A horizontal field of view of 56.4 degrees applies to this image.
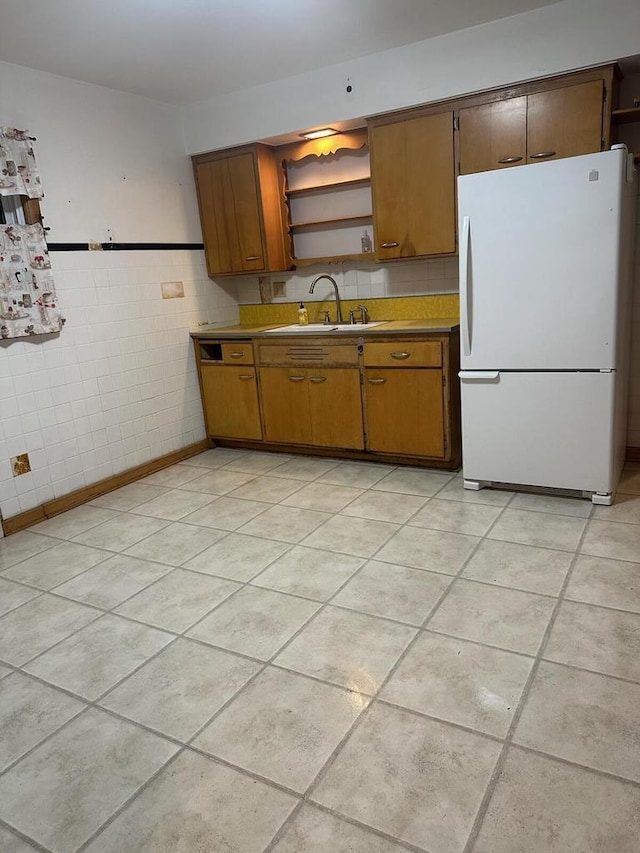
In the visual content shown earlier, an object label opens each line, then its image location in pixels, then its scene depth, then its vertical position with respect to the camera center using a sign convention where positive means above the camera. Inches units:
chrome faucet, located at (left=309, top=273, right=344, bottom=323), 169.6 -6.2
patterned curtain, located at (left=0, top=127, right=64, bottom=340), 126.5 +9.7
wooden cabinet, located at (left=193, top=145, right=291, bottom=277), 167.9 +22.2
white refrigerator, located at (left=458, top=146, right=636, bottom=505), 108.4 -10.4
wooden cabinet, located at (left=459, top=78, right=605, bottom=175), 122.3 +28.2
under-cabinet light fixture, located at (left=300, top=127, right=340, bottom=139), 158.9 +38.8
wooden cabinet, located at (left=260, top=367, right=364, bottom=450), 154.6 -32.2
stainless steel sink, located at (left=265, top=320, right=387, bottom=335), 152.2 -12.3
